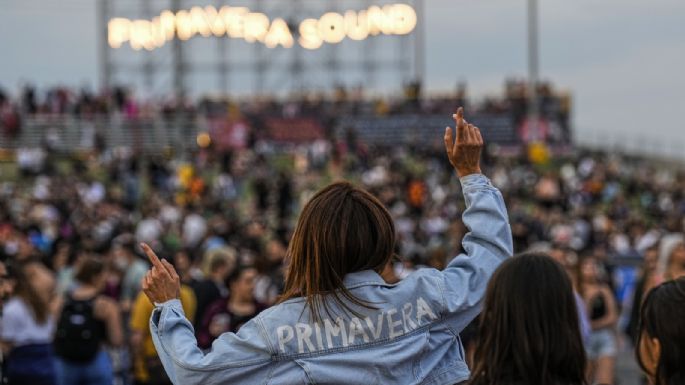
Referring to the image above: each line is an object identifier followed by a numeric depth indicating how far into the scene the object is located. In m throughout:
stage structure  54.28
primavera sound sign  54.78
